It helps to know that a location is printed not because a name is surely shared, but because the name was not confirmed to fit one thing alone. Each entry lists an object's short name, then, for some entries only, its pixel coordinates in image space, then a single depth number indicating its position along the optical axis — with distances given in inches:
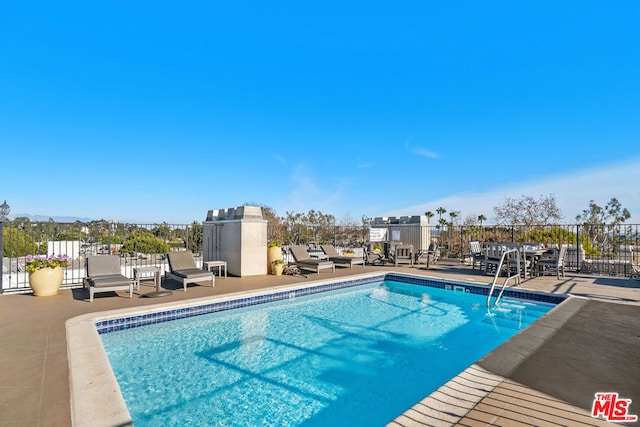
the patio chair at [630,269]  352.0
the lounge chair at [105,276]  229.6
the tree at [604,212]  1035.9
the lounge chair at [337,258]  412.8
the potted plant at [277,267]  364.8
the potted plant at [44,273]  243.6
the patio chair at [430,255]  467.0
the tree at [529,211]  696.4
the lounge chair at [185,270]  270.4
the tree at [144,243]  570.3
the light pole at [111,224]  317.2
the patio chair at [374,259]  473.5
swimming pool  123.0
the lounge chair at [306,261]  371.2
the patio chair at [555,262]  328.2
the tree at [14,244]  555.1
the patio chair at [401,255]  453.2
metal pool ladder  296.7
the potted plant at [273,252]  376.2
